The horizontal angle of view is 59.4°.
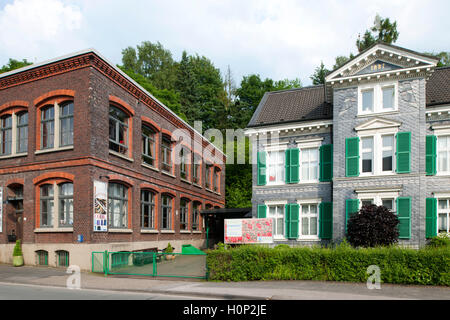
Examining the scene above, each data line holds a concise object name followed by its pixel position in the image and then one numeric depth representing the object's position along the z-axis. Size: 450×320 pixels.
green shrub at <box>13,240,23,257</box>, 19.52
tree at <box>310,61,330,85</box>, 52.14
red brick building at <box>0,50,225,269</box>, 19.02
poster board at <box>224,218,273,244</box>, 17.92
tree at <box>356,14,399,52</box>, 42.50
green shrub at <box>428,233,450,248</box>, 18.23
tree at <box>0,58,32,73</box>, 38.50
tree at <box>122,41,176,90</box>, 57.53
